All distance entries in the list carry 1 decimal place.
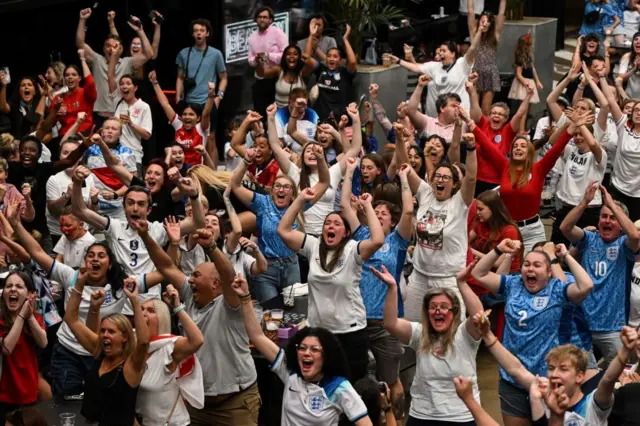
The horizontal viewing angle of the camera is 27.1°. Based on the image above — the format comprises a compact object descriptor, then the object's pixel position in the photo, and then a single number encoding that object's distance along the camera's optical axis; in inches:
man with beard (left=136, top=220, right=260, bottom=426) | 336.5
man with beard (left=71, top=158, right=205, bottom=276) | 387.9
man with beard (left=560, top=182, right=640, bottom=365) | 371.6
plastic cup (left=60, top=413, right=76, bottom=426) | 335.3
